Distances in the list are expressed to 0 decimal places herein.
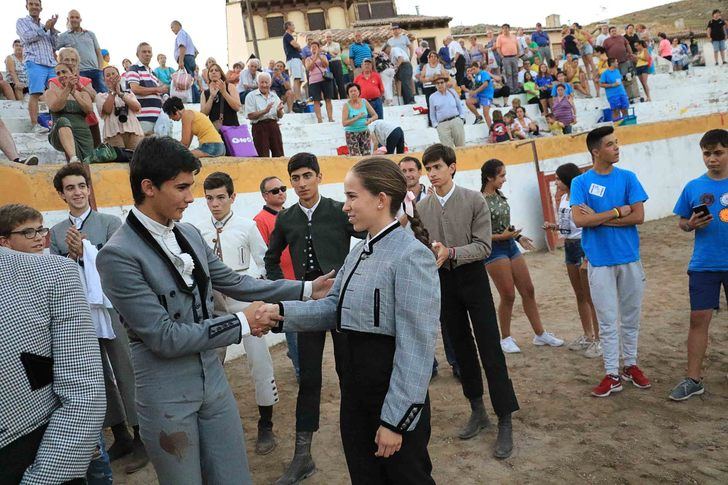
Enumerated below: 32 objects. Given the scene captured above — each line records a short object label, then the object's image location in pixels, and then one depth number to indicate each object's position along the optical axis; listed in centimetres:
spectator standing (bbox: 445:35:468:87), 1694
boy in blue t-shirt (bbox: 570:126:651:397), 483
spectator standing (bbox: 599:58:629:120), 1666
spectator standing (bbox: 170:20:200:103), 1223
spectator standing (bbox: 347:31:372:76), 1557
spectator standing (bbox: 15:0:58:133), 862
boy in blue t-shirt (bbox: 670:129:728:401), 459
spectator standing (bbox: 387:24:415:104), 1611
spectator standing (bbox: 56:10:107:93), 899
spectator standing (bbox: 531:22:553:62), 1995
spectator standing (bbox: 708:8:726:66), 2091
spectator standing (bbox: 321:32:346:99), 1477
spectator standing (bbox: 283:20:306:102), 1415
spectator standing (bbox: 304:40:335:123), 1347
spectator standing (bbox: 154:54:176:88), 1298
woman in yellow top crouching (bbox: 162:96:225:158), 717
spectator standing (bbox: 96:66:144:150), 743
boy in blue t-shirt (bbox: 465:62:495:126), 1553
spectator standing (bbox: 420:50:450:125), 1459
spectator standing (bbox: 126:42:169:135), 859
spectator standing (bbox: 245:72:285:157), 938
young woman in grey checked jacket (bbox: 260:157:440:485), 245
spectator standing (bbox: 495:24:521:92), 1759
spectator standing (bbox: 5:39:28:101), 1068
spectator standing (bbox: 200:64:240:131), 877
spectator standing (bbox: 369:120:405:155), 1073
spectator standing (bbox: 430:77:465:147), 1189
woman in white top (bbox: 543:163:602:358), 624
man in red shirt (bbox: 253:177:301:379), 520
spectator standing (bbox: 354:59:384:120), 1241
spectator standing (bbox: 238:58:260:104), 1268
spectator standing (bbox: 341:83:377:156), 1110
